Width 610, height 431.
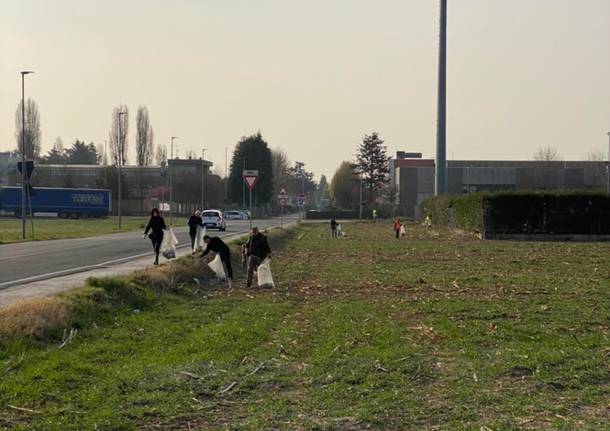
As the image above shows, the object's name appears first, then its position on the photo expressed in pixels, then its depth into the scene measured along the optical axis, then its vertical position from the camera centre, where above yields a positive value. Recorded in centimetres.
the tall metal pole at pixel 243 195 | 11318 +15
